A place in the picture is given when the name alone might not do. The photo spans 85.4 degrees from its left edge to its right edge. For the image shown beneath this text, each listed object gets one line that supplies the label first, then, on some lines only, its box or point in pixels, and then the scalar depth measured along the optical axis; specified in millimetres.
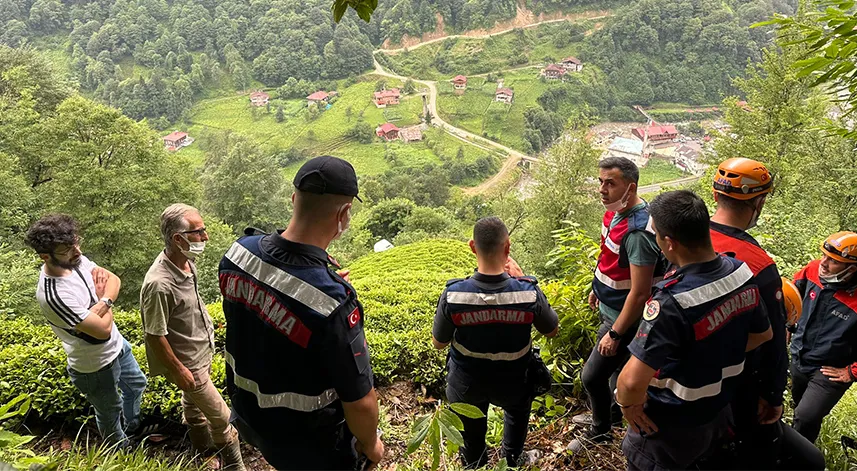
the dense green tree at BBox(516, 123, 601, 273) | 17922
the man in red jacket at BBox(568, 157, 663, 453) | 2619
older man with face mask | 2705
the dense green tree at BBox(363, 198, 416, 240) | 28422
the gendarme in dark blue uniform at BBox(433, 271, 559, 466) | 2562
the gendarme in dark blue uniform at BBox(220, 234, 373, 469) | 1728
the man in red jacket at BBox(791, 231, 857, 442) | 2982
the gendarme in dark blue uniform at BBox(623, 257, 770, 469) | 1919
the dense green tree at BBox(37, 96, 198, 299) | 15188
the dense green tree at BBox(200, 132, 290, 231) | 28438
